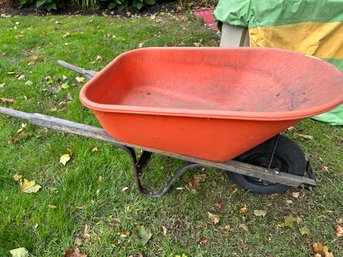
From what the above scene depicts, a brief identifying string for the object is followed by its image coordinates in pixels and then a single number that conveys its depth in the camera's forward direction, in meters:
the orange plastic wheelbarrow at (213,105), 1.57
